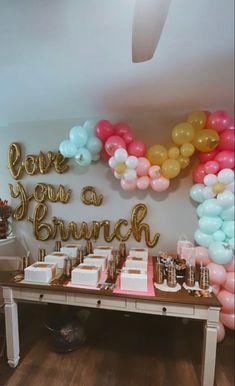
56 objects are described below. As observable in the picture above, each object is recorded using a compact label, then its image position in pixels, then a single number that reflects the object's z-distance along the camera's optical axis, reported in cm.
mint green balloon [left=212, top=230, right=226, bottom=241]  187
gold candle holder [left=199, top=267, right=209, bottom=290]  147
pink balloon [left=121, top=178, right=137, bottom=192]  205
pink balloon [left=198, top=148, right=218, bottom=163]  192
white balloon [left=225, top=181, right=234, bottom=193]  180
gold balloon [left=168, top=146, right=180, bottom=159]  195
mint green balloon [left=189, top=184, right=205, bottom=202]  201
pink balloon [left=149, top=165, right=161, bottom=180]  198
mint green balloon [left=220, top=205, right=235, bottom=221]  180
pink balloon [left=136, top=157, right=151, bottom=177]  199
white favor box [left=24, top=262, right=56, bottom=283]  157
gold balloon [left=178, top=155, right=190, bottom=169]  197
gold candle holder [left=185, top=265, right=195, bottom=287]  151
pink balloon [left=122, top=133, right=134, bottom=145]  200
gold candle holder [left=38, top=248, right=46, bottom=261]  190
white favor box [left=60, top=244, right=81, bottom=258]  200
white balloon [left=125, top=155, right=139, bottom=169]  193
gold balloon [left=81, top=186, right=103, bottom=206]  231
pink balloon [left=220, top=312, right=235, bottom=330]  181
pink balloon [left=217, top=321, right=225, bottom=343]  184
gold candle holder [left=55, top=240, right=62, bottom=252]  220
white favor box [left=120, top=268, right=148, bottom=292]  145
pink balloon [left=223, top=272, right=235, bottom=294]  182
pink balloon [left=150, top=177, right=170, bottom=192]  200
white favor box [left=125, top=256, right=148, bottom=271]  172
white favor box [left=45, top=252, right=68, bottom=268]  179
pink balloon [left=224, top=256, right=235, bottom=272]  187
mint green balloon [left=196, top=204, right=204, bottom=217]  191
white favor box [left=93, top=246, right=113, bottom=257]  198
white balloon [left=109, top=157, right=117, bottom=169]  195
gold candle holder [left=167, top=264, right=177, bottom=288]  150
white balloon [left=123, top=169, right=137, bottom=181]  199
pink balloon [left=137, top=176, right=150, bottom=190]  205
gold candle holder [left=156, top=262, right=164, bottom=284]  157
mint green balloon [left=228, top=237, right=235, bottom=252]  184
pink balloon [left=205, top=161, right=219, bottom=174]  186
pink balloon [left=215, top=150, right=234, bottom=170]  180
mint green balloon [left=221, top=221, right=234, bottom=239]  182
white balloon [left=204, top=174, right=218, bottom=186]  184
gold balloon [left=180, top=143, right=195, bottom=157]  189
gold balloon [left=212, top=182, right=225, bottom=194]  181
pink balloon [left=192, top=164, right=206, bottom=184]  195
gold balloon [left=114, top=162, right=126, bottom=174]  196
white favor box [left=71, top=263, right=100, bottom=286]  152
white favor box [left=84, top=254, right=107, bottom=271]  173
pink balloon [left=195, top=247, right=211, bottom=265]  192
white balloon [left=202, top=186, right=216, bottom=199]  187
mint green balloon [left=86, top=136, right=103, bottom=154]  205
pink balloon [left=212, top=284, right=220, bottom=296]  186
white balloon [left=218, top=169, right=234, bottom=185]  177
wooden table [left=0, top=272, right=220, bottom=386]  133
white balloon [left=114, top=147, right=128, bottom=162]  190
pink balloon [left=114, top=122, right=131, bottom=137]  201
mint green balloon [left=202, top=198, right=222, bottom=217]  180
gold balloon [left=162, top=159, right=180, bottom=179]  194
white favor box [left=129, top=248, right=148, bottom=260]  195
